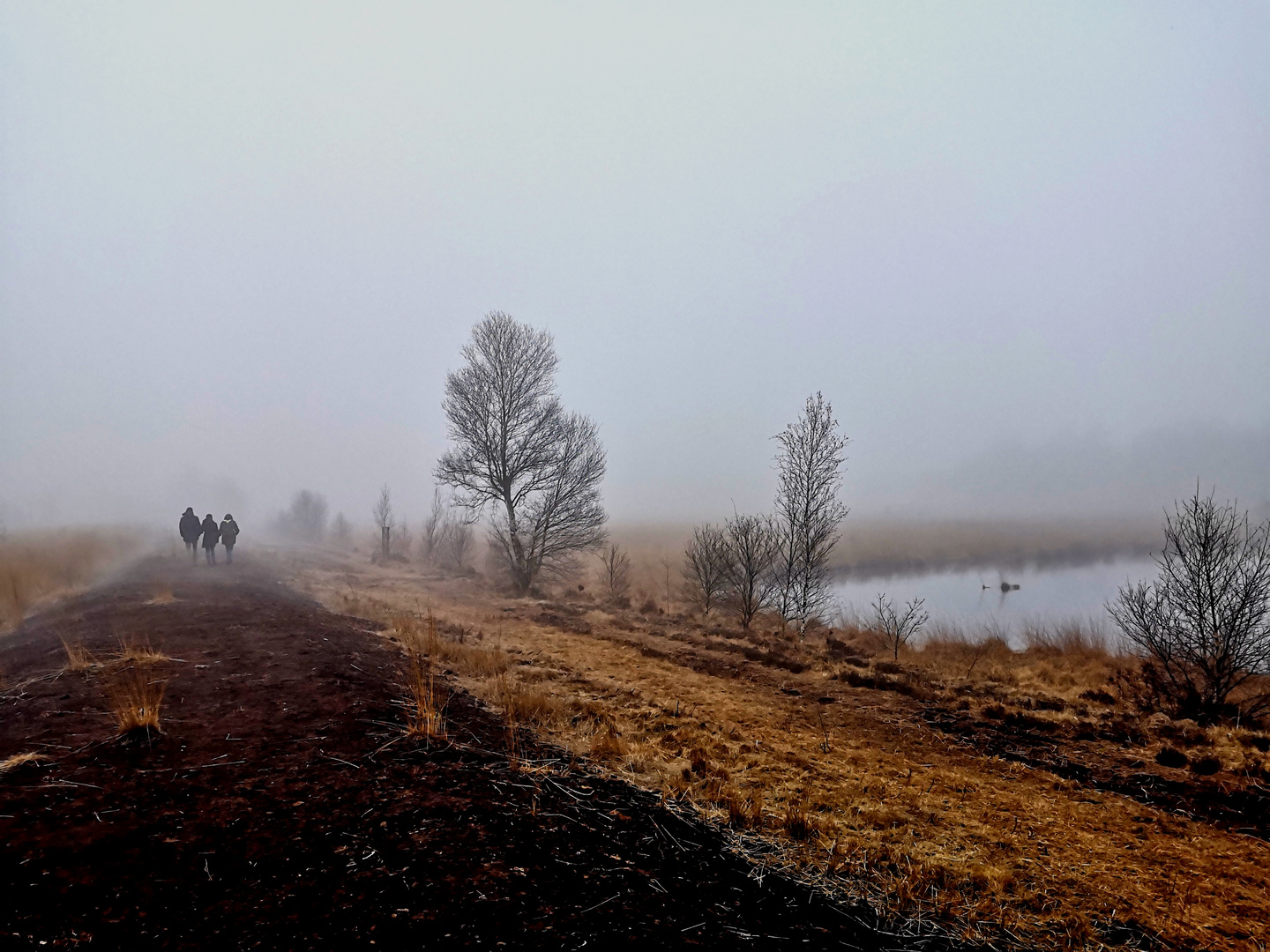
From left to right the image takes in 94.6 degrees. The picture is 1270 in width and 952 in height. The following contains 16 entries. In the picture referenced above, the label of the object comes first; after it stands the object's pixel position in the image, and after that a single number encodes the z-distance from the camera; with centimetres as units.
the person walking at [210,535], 2378
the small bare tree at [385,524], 3972
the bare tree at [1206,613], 863
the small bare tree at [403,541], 4566
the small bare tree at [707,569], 1991
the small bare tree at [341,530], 6214
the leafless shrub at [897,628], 1337
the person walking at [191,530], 2368
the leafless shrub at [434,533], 4009
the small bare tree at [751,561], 1783
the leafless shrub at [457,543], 3447
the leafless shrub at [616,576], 2384
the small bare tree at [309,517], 6681
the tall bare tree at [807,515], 1616
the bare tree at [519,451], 2209
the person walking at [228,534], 2425
